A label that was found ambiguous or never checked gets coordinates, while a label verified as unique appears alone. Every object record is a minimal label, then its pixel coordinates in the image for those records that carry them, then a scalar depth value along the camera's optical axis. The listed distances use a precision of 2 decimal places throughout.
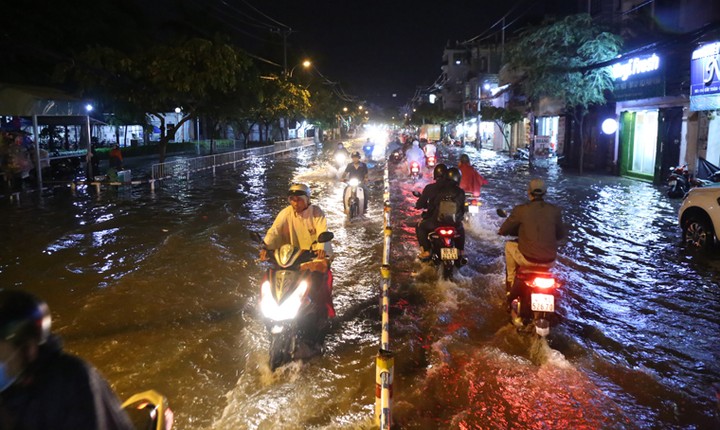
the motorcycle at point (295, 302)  5.09
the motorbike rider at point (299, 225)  6.13
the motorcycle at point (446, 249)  7.97
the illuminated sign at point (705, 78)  14.85
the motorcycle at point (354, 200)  13.84
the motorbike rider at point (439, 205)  8.27
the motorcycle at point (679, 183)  17.34
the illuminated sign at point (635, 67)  19.52
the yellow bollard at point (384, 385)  3.54
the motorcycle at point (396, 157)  30.86
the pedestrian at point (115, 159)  23.05
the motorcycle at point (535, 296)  5.83
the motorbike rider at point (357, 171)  14.49
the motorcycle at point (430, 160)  24.95
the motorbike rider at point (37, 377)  1.96
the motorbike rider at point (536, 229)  6.16
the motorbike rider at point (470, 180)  12.27
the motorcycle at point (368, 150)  31.16
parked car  9.91
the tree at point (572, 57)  22.67
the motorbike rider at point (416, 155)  22.03
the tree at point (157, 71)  21.48
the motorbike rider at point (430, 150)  25.05
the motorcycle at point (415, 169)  22.04
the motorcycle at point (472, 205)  11.27
